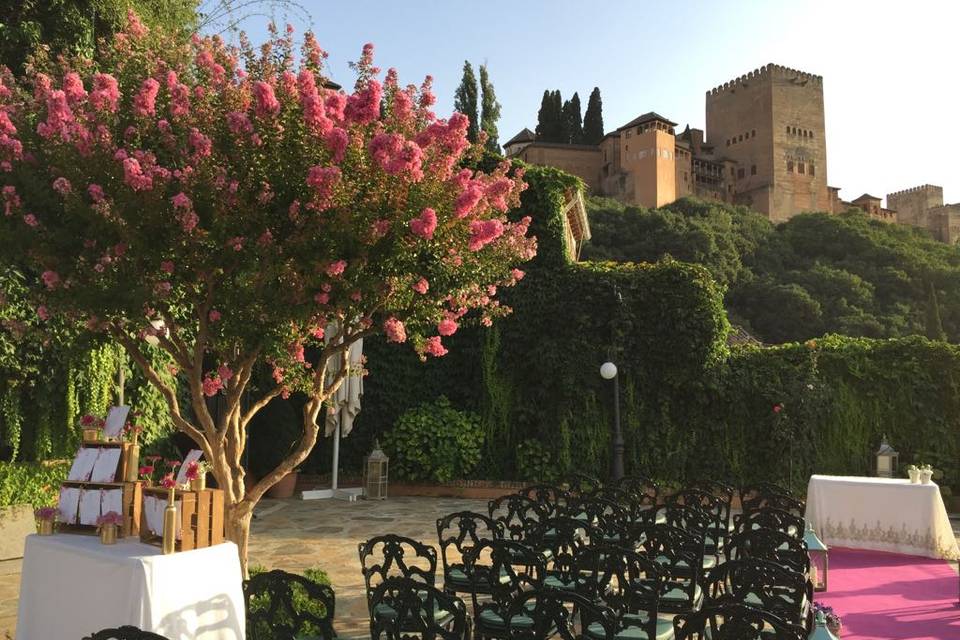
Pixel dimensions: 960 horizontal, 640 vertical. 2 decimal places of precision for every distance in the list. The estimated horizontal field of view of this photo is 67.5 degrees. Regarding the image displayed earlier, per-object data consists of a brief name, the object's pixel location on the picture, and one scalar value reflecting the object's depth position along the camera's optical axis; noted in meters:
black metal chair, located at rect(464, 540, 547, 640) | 3.52
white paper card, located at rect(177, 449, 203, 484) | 3.67
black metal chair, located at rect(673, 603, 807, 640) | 2.63
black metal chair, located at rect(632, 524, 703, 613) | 4.24
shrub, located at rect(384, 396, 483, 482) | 11.92
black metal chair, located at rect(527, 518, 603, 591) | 4.38
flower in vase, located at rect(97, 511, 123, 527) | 3.63
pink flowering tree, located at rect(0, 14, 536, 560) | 3.78
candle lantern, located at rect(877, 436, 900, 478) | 9.70
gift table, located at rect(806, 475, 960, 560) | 7.72
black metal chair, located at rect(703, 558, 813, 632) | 3.36
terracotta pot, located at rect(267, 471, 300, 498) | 11.50
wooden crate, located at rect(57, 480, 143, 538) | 3.71
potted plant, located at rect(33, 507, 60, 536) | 3.88
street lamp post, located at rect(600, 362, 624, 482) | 11.38
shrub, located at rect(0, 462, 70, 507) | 7.05
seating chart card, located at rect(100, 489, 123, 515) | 3.76
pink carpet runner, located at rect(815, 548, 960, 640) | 5.32
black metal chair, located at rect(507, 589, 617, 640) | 2.87
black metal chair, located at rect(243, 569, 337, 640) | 3.09
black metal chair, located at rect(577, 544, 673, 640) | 3.52
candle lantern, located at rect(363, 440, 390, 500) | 11.42
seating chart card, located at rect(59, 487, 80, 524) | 3.89
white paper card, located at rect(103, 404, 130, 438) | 3.98
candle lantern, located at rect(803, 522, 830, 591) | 5.66
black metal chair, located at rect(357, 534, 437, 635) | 3.46
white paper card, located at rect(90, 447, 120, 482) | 3.81
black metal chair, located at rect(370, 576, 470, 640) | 2.92
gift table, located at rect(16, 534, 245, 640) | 3.16
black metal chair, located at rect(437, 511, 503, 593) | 4.51
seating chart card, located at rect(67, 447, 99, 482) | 3.89
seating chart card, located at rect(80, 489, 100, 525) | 3.82
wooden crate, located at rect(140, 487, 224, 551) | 3.45
